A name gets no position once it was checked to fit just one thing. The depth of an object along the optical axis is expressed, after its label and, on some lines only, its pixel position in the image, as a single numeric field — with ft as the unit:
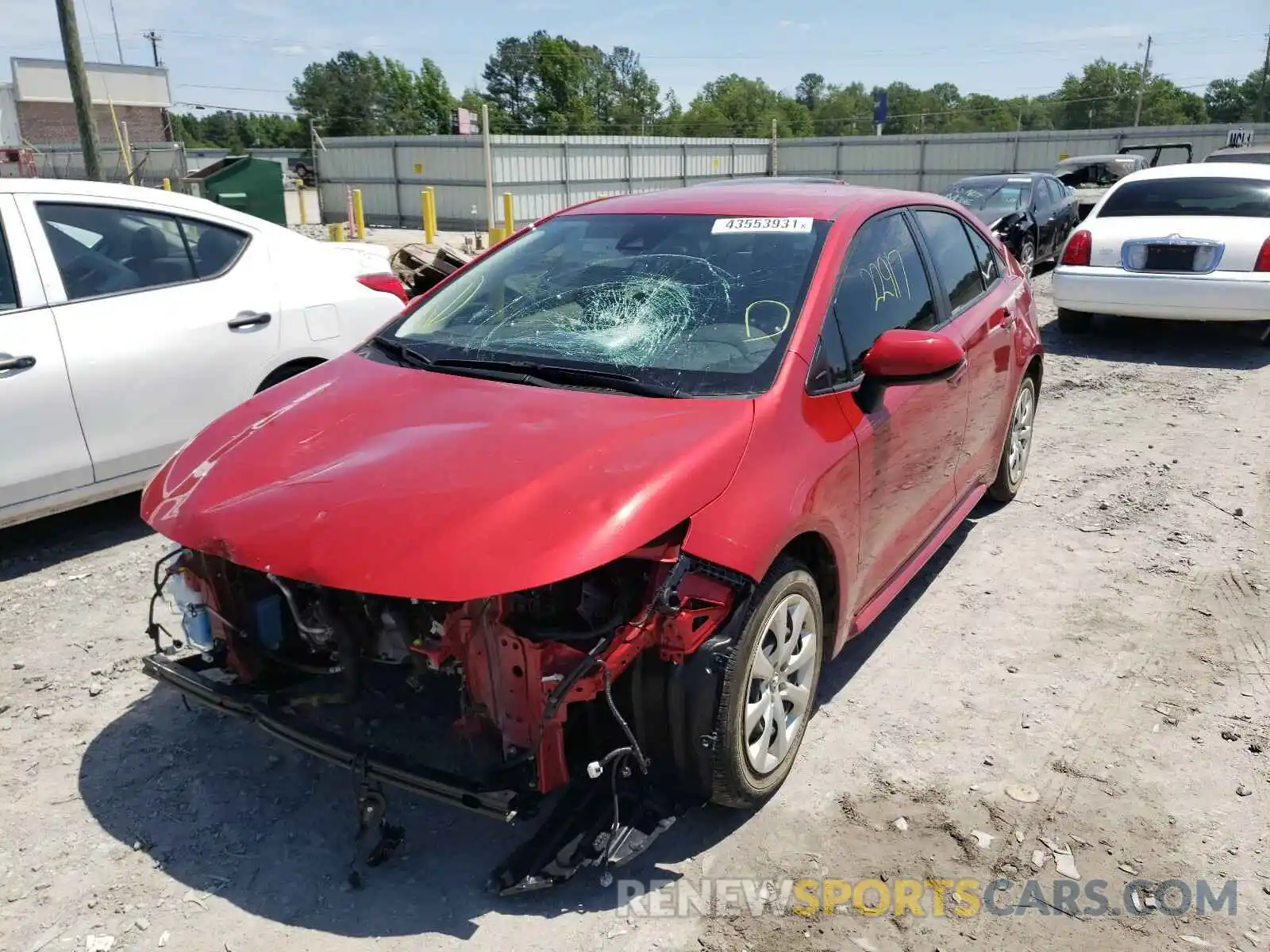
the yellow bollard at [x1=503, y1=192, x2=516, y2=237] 69.62
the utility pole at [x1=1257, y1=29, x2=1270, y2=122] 212.11
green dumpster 64.80
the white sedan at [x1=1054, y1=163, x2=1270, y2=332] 27.68
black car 42.39
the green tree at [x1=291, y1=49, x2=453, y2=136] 314.55
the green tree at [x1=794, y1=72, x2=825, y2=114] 479.82
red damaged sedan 8.01
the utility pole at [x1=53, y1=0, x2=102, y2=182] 58.44
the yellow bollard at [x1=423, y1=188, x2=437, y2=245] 70.38
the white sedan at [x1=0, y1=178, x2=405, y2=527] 14.15
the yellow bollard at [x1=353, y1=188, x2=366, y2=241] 76.89
